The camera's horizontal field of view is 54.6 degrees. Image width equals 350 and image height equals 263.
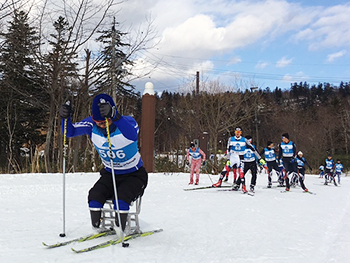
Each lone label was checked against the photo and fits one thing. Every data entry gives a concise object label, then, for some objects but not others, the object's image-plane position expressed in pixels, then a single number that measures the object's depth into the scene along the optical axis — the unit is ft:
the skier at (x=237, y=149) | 38.14
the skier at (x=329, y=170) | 61.14
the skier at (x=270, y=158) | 49.52
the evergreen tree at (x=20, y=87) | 40.78
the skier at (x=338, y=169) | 66.80
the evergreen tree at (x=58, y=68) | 42.75
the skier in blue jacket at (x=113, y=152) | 14.15
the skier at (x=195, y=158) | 45.59
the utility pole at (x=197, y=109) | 84.83
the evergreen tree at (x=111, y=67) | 44.98
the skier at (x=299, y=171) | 43.09
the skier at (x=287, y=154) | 42.83
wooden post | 55.64
